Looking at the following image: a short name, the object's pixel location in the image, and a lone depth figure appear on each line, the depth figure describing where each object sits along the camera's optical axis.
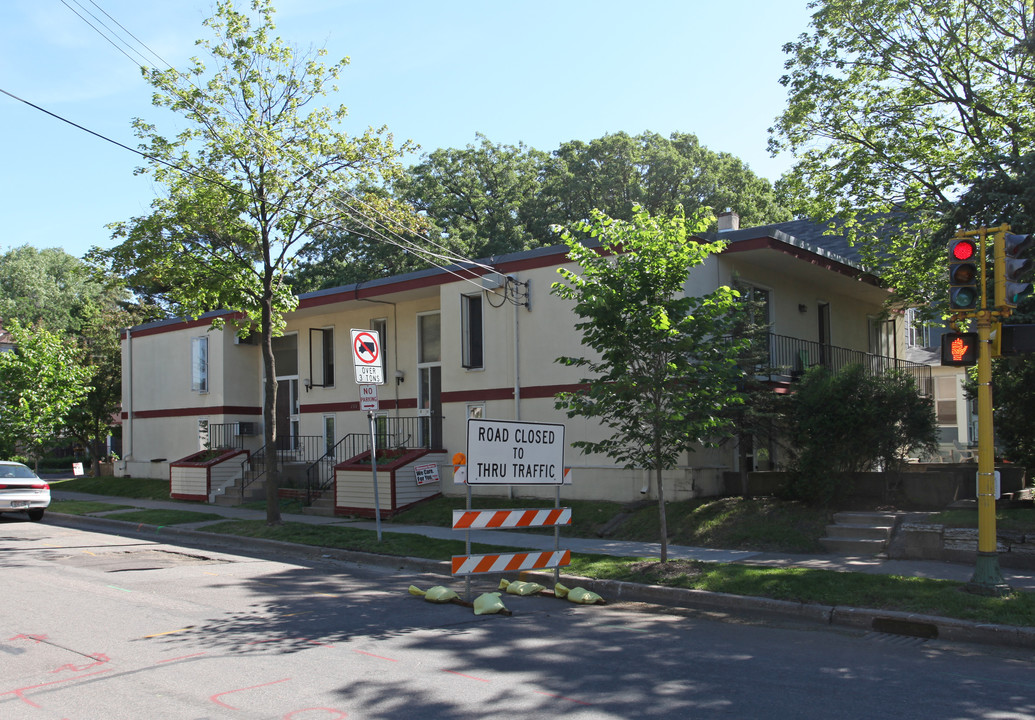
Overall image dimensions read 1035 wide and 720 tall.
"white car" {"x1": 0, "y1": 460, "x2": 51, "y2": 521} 19.19
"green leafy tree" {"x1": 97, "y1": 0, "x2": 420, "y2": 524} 15.73
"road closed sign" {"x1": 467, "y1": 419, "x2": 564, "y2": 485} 9.89
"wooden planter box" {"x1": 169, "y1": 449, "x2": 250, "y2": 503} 23.27
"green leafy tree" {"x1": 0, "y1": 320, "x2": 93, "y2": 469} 26.56
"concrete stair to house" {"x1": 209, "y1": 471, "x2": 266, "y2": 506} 22.22
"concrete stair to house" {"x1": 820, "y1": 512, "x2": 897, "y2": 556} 12.52
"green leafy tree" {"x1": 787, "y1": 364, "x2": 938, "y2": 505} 13.96
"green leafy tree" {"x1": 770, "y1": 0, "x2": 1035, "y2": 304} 15.92
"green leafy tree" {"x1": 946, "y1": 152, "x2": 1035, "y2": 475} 12.40
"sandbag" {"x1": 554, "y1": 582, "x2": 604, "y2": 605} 10.03
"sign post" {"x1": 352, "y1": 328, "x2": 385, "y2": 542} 14.26
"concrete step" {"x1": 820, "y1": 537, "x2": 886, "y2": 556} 12.45
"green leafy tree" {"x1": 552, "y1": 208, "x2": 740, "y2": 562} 11.02
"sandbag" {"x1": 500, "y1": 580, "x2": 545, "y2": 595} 10.52
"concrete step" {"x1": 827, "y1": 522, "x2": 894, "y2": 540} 12.72
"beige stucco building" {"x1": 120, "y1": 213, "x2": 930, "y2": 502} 17.81
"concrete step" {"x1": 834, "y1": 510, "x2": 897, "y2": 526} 13.31
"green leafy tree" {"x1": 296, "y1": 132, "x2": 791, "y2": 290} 40.22
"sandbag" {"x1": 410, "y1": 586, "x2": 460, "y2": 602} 9.83
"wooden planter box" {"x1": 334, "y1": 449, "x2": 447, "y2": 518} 18.58
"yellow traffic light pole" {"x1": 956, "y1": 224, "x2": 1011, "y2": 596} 8.99
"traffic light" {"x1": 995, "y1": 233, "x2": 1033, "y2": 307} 9.08
